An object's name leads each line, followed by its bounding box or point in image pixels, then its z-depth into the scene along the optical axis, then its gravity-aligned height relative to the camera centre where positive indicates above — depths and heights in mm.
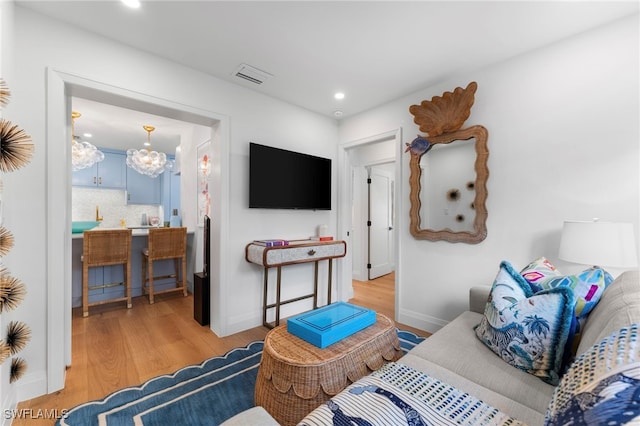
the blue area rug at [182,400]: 1574 -1182
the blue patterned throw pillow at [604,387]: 495 -358
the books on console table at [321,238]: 3276 -309
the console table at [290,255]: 2625 -440
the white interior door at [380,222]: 5035 -175
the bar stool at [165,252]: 3572 -523
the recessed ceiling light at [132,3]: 1713 +1335
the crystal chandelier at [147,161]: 4273 +845
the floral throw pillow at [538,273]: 1559 -363
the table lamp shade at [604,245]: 1554 -186
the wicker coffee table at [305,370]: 1241 -757
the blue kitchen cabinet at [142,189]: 5848 +554
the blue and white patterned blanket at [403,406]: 837 -641
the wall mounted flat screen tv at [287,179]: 2842 +388
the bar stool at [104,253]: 3139 -467
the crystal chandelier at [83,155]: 3840 +845
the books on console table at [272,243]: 2682 -295
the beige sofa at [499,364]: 922 -728
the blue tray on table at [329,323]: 1444 -626
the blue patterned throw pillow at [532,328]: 1195 -540
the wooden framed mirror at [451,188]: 2424 +244
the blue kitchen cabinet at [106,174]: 5293 +805
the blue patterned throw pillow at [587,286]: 1302 -365
